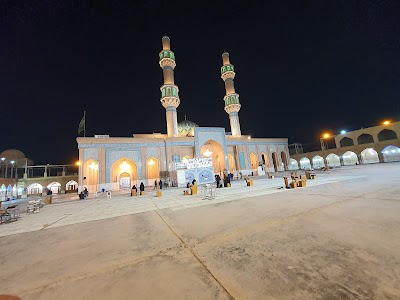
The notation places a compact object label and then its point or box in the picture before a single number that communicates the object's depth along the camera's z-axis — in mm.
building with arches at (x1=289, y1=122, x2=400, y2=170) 27344
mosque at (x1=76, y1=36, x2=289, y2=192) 21266
